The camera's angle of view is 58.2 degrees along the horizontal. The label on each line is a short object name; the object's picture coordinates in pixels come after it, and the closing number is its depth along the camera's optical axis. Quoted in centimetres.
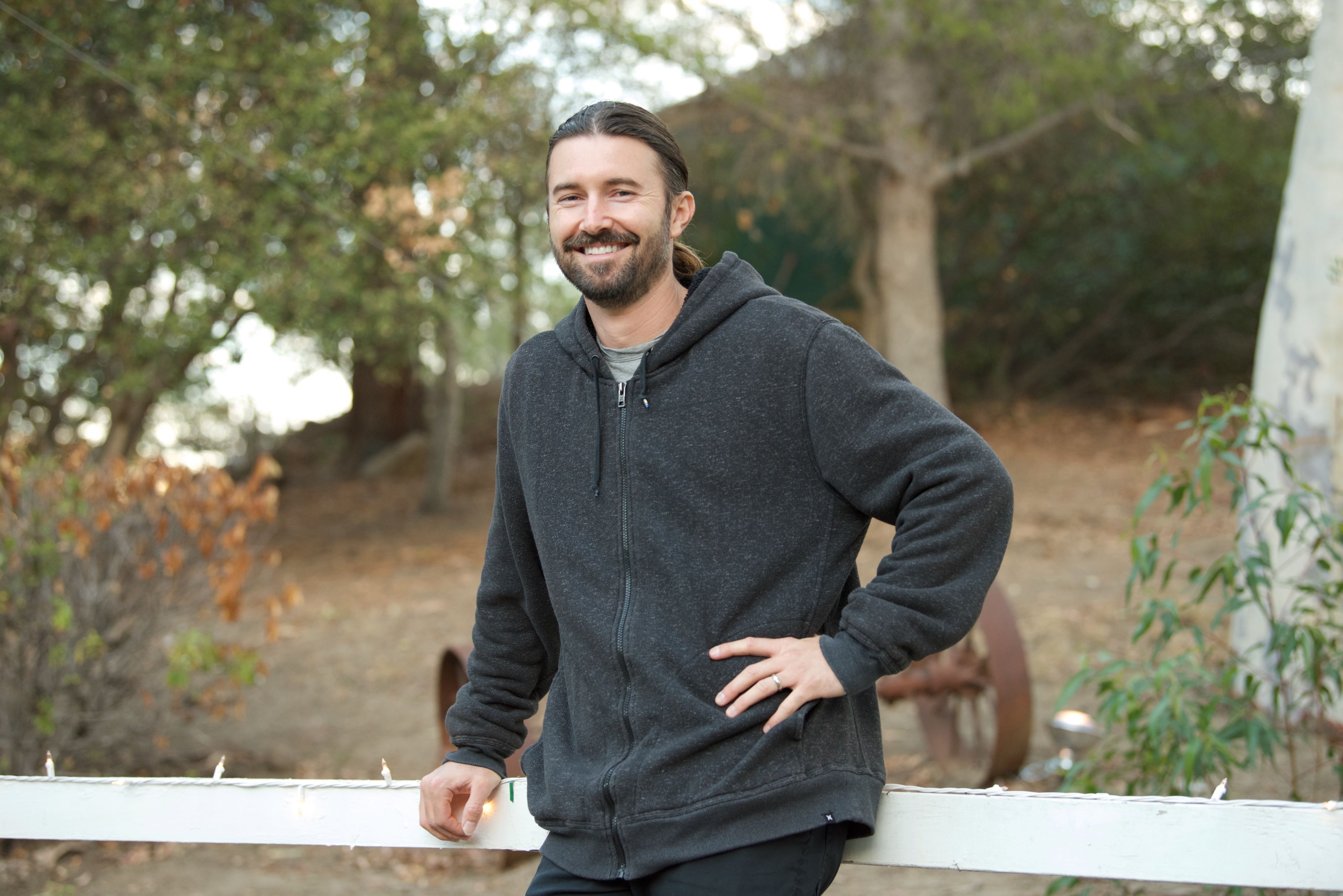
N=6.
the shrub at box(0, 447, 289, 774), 506
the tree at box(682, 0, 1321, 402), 1041
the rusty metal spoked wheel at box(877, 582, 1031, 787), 519
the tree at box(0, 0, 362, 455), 938
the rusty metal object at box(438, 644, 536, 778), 556
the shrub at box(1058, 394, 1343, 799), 332
